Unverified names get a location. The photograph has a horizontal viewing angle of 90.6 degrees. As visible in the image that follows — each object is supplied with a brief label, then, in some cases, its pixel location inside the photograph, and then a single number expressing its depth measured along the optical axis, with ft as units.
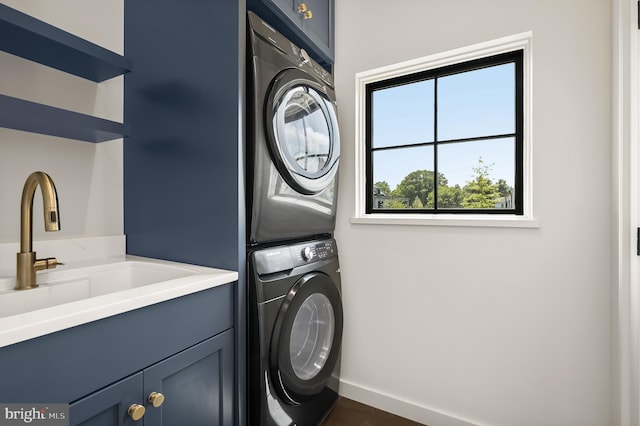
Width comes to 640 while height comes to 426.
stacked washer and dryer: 4.01
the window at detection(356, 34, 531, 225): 5.12
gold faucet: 3.24
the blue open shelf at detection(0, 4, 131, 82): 3.38
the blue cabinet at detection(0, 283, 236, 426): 2.27
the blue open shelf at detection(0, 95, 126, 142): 3.37
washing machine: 4.01
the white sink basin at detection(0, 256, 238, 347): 2.27
